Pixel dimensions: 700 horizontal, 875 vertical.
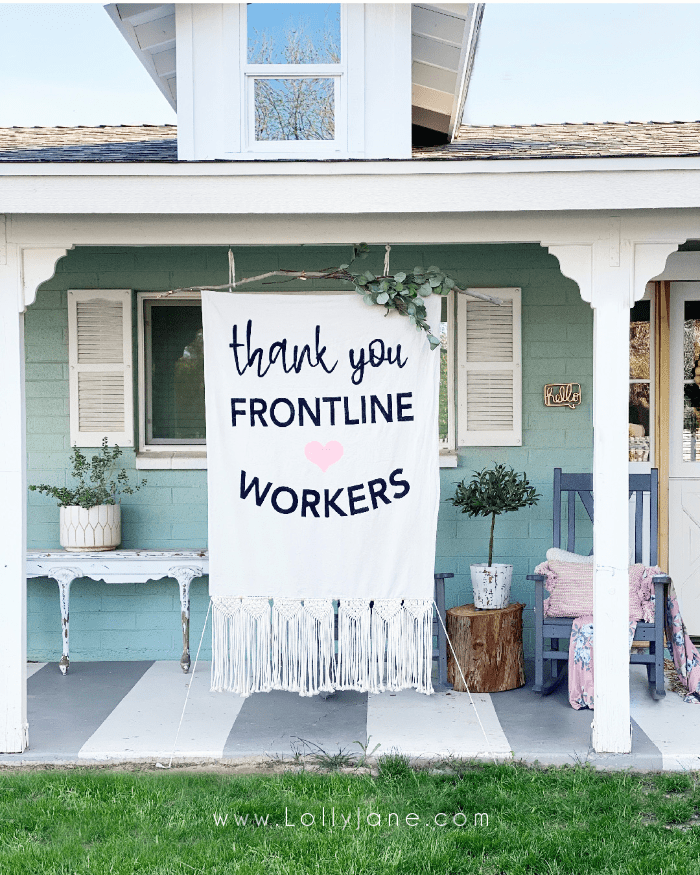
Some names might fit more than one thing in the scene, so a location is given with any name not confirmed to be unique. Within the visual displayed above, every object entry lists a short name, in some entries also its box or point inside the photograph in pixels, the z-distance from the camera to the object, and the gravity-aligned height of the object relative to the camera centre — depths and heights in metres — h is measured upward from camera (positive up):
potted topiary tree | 5.13 -0.48
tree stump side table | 4.98 -1.27
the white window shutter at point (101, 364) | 5.69 +0.40
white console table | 5.36 -0.86
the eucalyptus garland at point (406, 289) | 4.13 +0.63
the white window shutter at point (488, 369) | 5.67 +0.35
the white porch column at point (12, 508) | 4.12 -0.39
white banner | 4.21 -0.21
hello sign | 5.63 +0.18
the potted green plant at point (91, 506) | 5.47 -0.50
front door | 5.90 -0.26
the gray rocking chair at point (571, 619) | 4.78 -1.05
